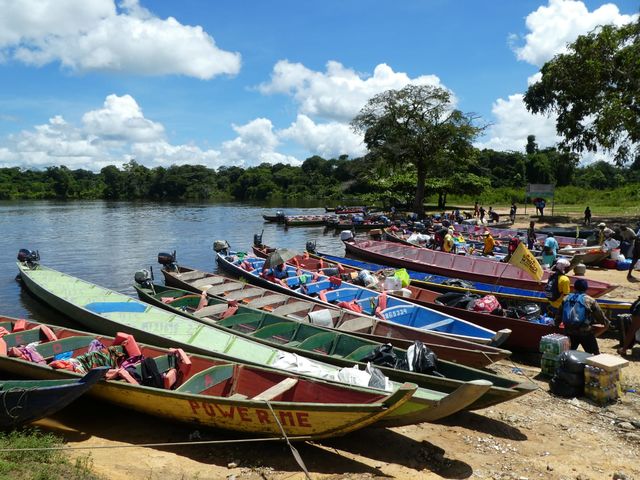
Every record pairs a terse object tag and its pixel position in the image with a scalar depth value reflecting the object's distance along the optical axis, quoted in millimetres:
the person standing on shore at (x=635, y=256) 18172
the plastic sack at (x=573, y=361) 8688
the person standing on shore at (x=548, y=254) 18234
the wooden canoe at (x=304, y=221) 46281
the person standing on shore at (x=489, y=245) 22438
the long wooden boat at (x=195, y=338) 6789
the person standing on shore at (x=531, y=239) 24938
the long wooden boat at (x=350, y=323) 9609
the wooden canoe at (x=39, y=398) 7316
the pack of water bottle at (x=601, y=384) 8383
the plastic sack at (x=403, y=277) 15086
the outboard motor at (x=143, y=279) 15406
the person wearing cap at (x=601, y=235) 22412
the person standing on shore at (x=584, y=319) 9195
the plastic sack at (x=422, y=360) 8477
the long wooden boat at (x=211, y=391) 6656
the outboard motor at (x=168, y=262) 18359
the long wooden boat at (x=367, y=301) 11156
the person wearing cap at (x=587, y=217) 33656
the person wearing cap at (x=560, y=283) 10748
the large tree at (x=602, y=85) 27781
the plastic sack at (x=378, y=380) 7645
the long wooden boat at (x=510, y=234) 25375
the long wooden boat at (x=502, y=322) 10812
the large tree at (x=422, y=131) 41844
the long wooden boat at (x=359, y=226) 41450
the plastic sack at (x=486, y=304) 12039
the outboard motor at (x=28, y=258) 19219
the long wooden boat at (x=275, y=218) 47281
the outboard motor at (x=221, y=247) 22391
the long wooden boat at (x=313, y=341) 7816
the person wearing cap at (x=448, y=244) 21625
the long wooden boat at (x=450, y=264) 16272
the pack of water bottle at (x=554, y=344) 9398
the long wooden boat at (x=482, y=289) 11914
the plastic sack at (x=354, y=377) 7758
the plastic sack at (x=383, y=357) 8930
